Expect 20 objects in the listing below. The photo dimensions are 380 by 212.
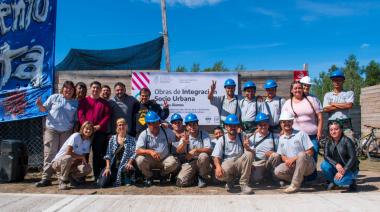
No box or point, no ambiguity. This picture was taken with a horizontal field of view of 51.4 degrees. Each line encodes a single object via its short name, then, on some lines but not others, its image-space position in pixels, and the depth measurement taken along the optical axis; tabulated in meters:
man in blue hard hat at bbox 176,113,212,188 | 6.56
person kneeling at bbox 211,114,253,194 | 6.17
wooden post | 9.05
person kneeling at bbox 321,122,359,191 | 6.08
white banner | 8.49
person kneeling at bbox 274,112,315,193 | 6.08
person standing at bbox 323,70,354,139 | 6.76
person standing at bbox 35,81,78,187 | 7.11
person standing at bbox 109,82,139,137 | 7.29
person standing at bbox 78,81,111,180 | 7.07
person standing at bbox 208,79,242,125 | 6.97
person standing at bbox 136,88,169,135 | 7.30
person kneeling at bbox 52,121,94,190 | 6.59
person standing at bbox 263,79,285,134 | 6.91
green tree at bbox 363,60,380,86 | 37.59
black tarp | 9.09
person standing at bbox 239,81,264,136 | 6.91
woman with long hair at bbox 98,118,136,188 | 6.70
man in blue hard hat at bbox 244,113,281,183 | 6.57
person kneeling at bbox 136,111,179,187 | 6.57
